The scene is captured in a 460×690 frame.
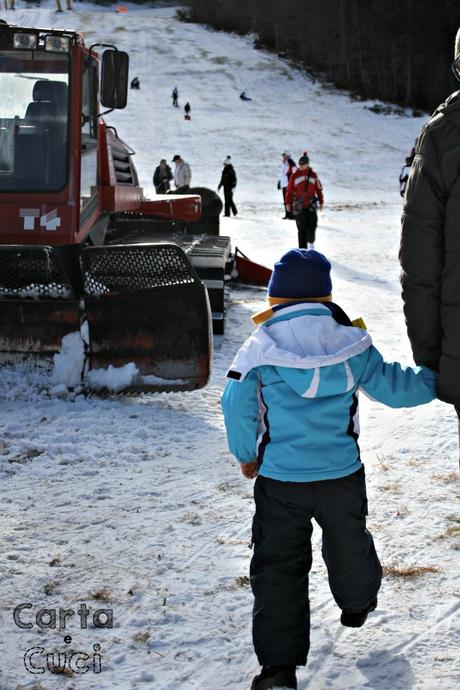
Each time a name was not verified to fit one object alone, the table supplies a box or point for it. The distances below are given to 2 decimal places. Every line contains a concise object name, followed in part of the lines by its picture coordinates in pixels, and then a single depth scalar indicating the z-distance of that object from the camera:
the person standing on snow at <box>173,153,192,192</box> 22.42
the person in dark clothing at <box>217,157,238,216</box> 23.02
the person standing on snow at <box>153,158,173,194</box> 22.52
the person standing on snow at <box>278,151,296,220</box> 21.64
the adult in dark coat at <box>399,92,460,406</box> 2.71
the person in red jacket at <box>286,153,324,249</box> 14.39
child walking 2.90
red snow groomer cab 6.09
